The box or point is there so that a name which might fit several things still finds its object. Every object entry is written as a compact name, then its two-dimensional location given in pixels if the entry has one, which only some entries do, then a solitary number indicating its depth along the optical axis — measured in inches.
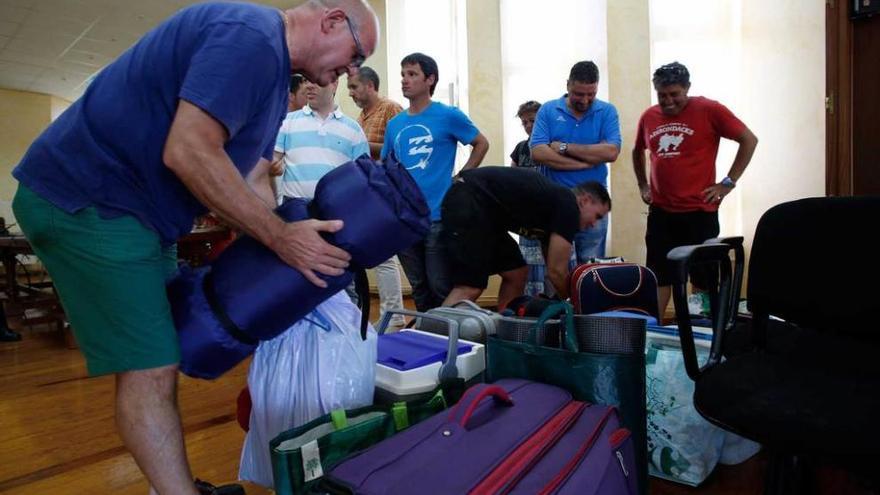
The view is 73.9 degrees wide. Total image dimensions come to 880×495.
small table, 150.7
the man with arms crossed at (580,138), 113.0
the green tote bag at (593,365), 48.6
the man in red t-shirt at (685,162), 108.0
